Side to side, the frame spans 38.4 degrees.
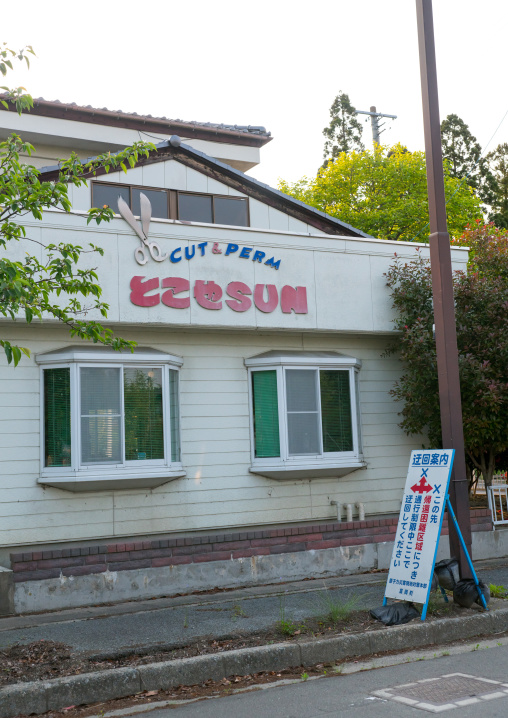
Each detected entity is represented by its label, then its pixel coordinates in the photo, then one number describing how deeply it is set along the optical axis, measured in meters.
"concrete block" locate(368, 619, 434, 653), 6.84
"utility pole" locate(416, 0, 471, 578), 7.97
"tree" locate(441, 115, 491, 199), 35.56
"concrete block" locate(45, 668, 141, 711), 5.52
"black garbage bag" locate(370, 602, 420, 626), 7.24
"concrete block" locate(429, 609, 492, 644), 7.16
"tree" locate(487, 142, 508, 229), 35.28
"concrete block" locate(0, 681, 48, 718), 5.35
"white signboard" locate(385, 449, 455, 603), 7.44
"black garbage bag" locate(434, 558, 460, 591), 7.73
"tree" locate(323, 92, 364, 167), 37.34
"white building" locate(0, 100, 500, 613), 9.61
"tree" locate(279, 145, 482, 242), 28.94
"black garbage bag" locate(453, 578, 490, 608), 7.62
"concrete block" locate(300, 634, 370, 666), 6.50
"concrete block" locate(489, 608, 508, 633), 7.50
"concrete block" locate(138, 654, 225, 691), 5.87
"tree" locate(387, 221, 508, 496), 10.92
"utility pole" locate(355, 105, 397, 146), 33.94
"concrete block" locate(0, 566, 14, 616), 8.43
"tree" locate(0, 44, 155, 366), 6.18
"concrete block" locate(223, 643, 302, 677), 6.21
